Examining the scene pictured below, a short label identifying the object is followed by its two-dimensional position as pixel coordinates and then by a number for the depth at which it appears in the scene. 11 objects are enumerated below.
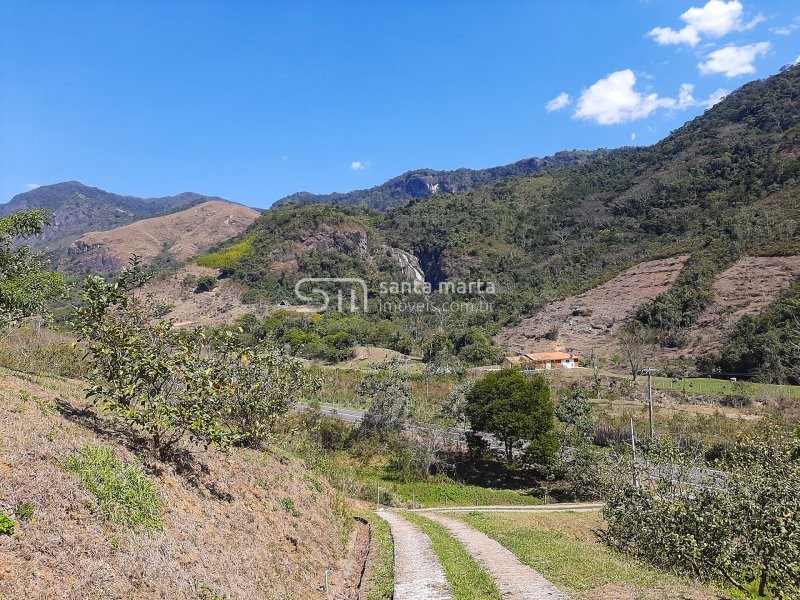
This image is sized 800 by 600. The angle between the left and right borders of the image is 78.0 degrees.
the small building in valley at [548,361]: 66.19
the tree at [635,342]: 61.08
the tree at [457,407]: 40.38
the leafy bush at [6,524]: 5.95
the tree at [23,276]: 14.28
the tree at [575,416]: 37.94
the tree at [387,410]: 37.34
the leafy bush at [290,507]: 14.04
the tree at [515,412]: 33.59
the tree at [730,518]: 11.44
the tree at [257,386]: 16.31
